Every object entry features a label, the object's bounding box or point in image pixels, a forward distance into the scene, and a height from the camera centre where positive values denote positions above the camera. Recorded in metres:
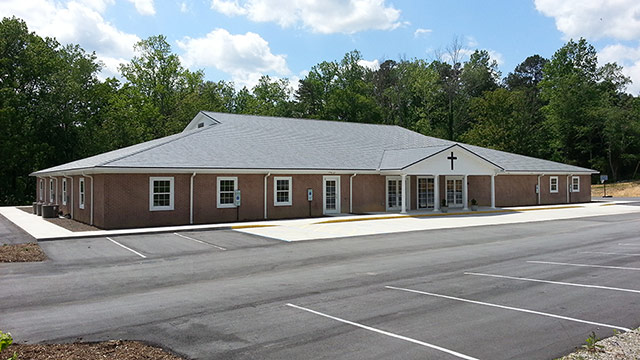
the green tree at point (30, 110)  41.59 +7.19
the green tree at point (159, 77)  54.59 +12.89
